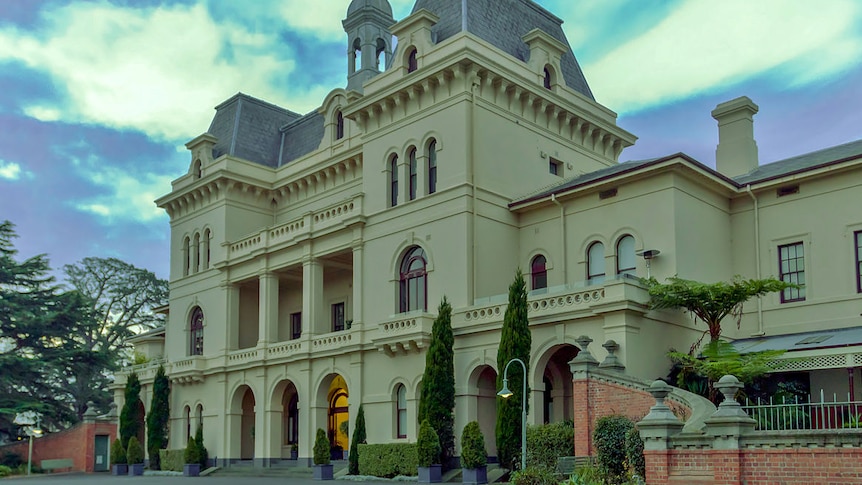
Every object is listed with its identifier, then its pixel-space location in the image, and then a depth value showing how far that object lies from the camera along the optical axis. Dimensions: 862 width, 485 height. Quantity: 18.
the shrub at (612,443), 22.81
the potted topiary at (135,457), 44.31
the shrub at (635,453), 21.38
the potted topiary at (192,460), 41.28
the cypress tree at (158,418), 44.78
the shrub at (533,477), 23.42
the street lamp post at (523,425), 24.33
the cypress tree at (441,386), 30.14
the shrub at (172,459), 42.67
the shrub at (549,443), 26.53
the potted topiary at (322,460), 33.91
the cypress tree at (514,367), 27.53
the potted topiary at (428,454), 29.23
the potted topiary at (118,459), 45.01
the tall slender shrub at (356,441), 33.75
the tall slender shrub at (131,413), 46.53
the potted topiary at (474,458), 27.75
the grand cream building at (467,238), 29.11
